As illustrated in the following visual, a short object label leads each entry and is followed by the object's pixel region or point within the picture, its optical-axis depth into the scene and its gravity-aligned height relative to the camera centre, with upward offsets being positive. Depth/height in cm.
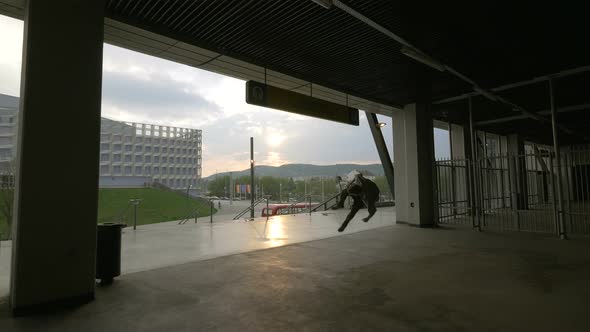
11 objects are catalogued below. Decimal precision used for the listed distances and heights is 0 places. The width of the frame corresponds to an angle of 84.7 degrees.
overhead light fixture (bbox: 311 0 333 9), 412 +237
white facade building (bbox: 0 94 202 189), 4246 +500
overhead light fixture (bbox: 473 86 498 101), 862 +257
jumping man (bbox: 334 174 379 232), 650 -8
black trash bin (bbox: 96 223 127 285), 434 -84
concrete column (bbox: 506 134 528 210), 1523 +15
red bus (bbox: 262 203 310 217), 2414 -154
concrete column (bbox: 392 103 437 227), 1006 +60
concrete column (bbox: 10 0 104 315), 347 +40
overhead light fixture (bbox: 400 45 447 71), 594 +249
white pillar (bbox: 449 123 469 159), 1393 +202
